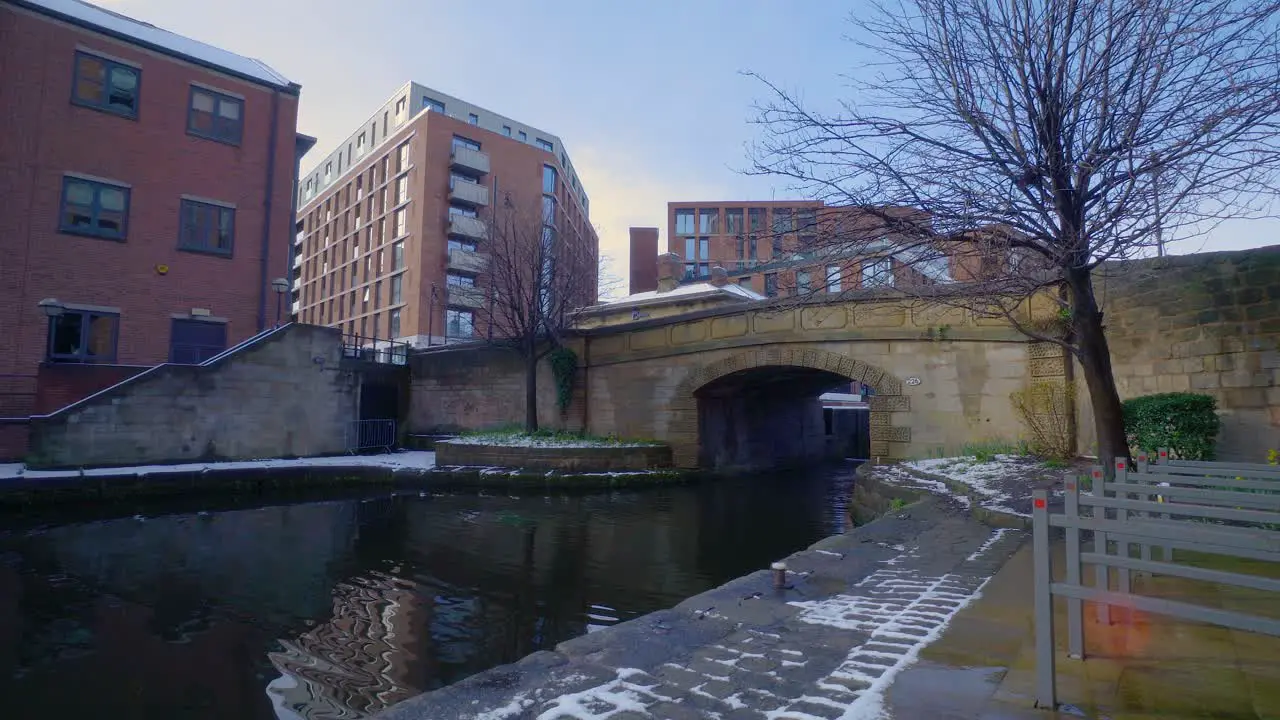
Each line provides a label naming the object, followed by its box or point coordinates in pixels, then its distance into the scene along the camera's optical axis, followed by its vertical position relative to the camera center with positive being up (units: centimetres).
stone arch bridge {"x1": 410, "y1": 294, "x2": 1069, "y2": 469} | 1406 +99
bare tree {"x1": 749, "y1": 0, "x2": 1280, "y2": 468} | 633 +268
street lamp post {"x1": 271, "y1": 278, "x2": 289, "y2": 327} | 2022 +369
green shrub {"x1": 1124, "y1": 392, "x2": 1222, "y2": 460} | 868 -1
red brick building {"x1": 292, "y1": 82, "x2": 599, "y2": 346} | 3597 +1212
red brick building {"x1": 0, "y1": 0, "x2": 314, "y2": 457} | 1723 +583
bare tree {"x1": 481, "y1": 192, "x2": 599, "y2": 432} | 1934 +368
